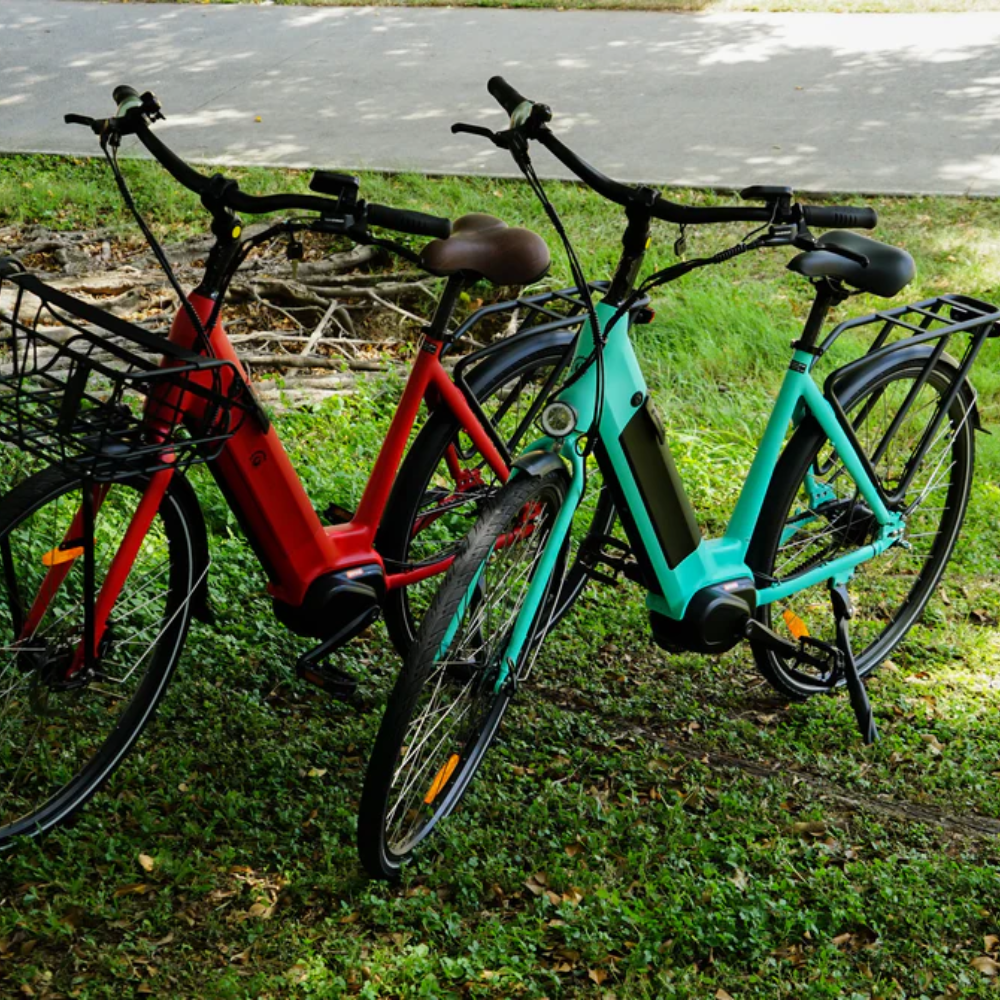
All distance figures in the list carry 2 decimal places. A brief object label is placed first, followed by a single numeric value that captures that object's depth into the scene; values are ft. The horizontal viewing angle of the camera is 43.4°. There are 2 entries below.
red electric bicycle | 9.09
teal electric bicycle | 9.36
